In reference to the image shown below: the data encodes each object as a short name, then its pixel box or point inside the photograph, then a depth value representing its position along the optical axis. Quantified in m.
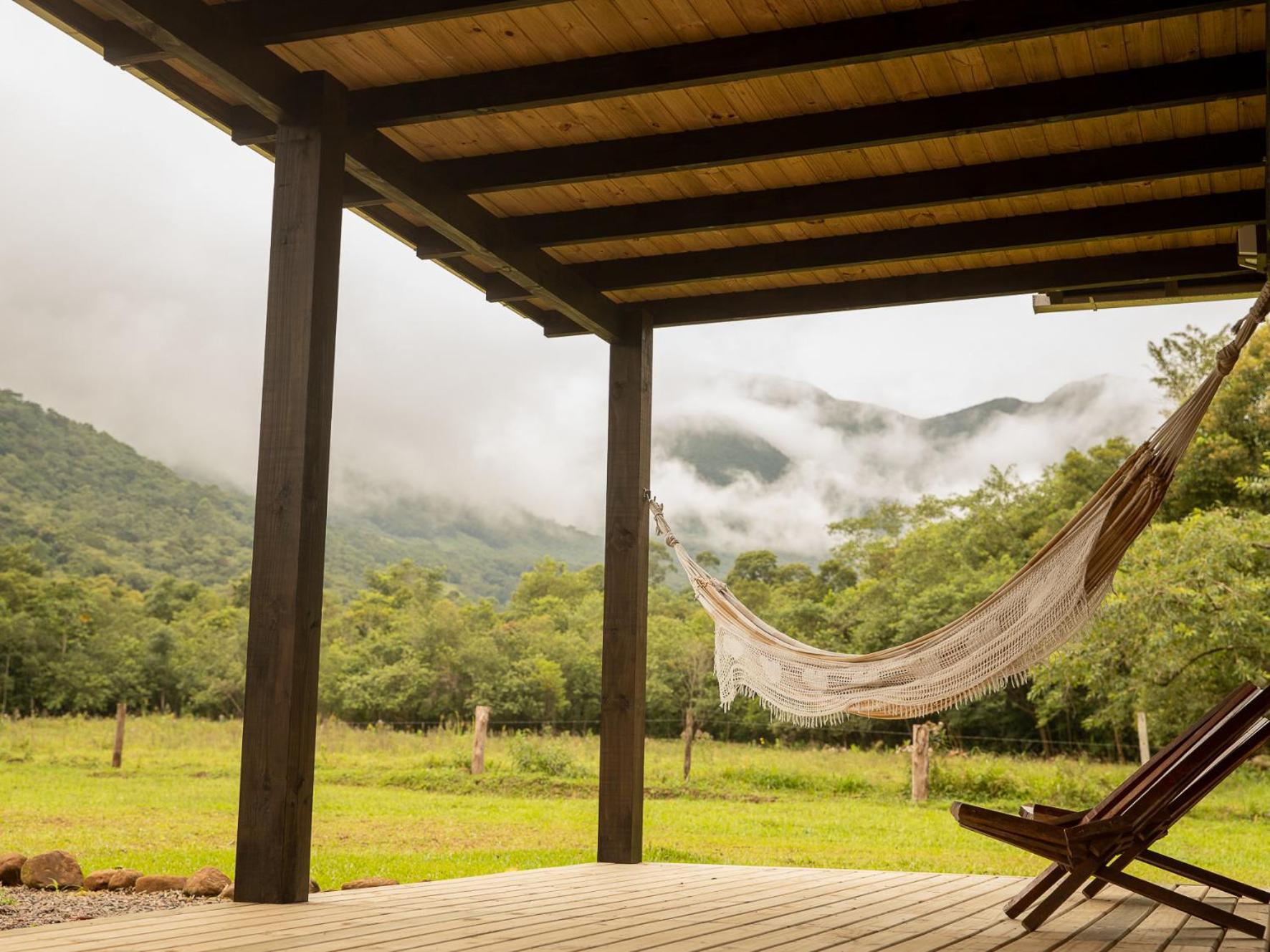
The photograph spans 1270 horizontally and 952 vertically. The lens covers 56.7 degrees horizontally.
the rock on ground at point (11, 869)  4.55
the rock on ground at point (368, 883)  4.04
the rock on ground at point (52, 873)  4.59
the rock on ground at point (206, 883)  4.02
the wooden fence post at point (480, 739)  10.89
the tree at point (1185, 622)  8.85
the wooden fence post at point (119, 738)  11.30
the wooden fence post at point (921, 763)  9.69
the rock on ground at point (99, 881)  4.54
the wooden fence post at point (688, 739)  10.97
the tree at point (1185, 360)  15.91
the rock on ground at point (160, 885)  4.45
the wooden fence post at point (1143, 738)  9.31
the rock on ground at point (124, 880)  4.57
